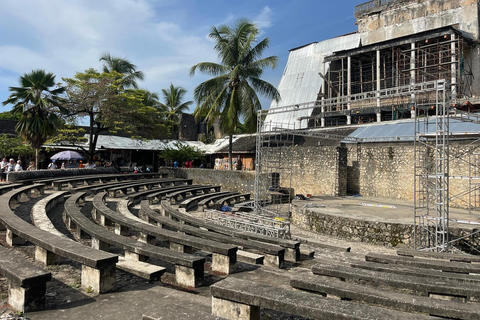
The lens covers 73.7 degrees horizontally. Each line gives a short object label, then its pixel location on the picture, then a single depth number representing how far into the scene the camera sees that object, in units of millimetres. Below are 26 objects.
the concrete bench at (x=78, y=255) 3314
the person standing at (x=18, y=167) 14716
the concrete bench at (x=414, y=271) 3814
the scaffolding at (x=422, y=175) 8266
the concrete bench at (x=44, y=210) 5660
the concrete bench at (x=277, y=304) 2209
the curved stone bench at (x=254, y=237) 5605
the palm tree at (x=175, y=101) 36062
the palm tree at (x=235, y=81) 18953
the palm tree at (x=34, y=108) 15250
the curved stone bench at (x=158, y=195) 12406
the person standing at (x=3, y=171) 14352
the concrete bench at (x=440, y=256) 5805
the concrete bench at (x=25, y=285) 2750
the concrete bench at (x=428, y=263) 4641
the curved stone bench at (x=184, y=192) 12925
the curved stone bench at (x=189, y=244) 4375
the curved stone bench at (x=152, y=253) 3810
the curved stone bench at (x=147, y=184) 12945
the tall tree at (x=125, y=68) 27981
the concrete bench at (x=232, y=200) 13980
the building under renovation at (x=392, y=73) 13289
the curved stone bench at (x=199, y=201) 11945
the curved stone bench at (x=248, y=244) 4908
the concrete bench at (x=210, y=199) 12516
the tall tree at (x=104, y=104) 19609
